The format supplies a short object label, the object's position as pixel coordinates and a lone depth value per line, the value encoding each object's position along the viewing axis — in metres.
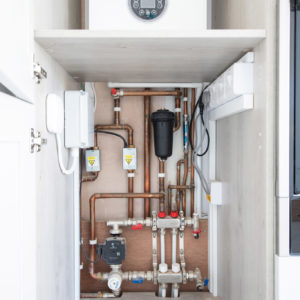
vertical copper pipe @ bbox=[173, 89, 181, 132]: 1.48
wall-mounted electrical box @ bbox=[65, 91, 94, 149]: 1.08
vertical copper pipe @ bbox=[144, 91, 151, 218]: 1.48
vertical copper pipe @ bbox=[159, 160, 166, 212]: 1.46
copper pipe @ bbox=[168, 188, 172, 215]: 1.49
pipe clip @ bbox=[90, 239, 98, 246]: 1.44
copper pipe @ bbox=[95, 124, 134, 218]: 1.47
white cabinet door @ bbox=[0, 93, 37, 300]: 0.65
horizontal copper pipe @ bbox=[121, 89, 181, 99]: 1.45
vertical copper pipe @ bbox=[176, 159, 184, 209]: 1.49
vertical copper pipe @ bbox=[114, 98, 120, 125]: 1.47
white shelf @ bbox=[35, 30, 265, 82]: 0.78
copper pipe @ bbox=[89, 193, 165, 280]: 1.44
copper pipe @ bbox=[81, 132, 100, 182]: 1.48
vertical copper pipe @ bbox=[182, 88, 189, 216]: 1.48
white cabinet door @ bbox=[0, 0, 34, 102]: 0.60
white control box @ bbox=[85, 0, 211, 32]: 1.00
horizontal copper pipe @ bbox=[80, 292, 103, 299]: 1.44
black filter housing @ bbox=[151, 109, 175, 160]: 1.35
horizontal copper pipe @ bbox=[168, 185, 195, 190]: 1.47
